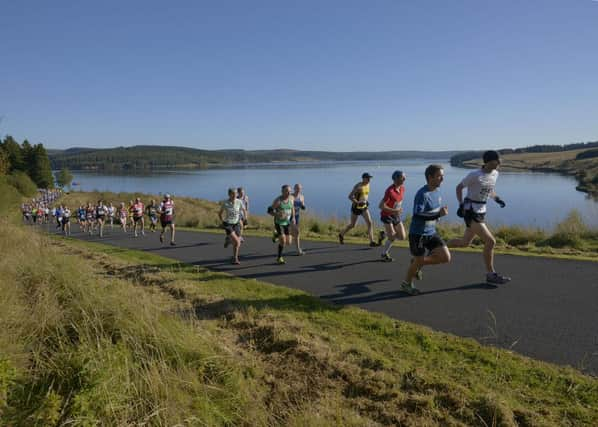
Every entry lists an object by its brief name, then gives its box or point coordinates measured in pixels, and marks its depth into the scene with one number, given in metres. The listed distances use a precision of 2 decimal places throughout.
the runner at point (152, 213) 17.91
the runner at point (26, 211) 23.37
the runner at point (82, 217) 20.48
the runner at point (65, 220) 19.15
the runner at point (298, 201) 10.40
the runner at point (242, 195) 13.39
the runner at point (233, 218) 9.11
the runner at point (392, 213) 8.19
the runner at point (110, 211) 22.18
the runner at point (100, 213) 17.89
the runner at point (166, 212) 13.59
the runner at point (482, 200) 6.13
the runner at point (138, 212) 16.69
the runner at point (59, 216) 19.58
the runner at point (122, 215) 18.62
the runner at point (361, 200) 9.79
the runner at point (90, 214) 19.32
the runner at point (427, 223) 5.66
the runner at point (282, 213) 8.73
